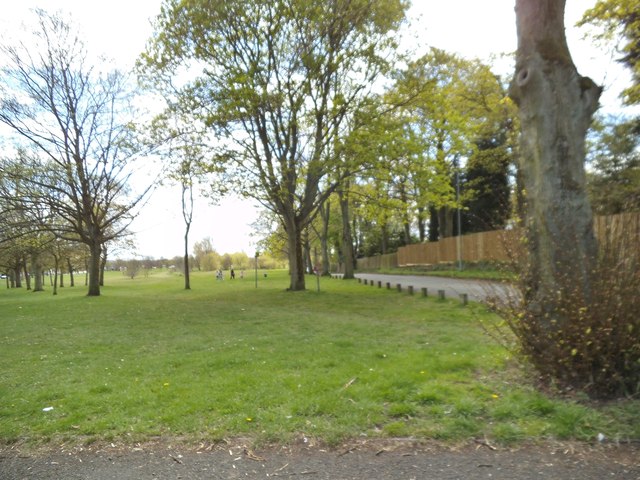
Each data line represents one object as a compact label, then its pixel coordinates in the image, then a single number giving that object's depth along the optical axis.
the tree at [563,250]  4.39
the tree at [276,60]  17.89
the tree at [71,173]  23.70
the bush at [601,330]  4.35
